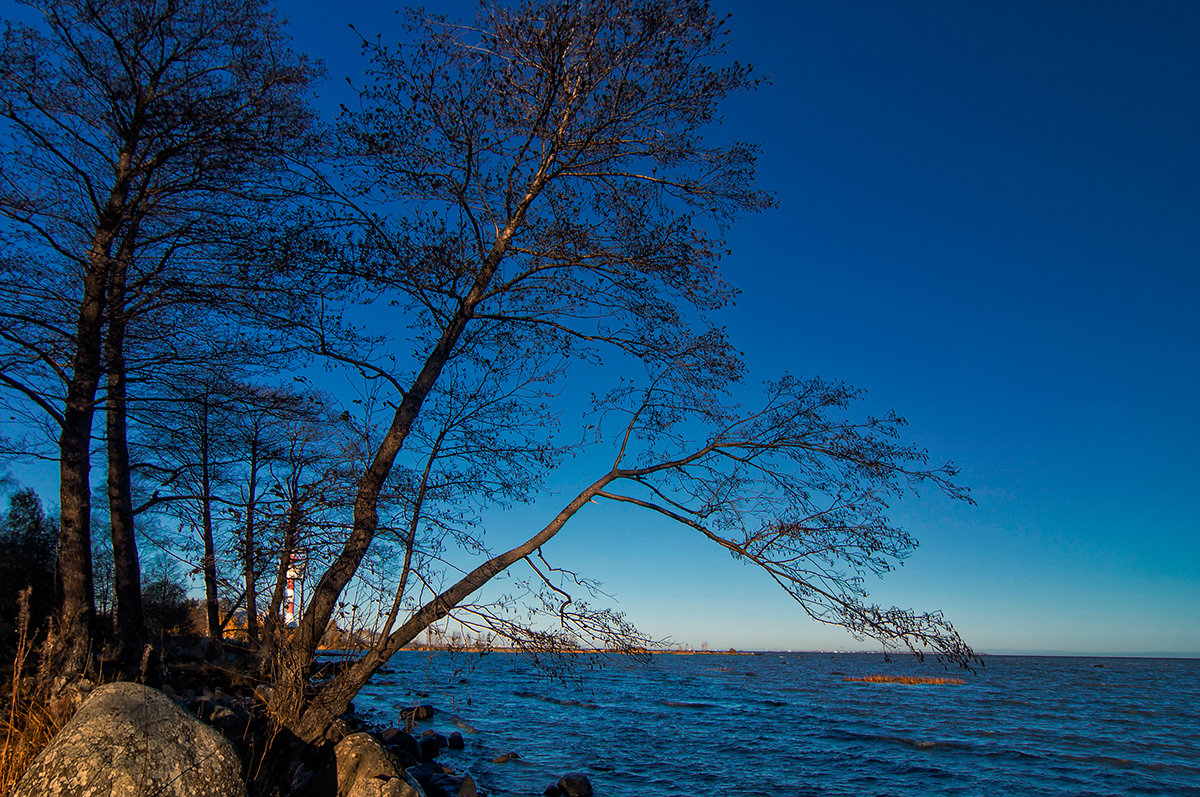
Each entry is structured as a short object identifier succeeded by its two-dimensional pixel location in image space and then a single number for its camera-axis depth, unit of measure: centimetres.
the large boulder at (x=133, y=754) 421
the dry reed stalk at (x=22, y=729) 460
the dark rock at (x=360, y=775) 618
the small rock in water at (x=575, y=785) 1268
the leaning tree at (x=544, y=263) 604
